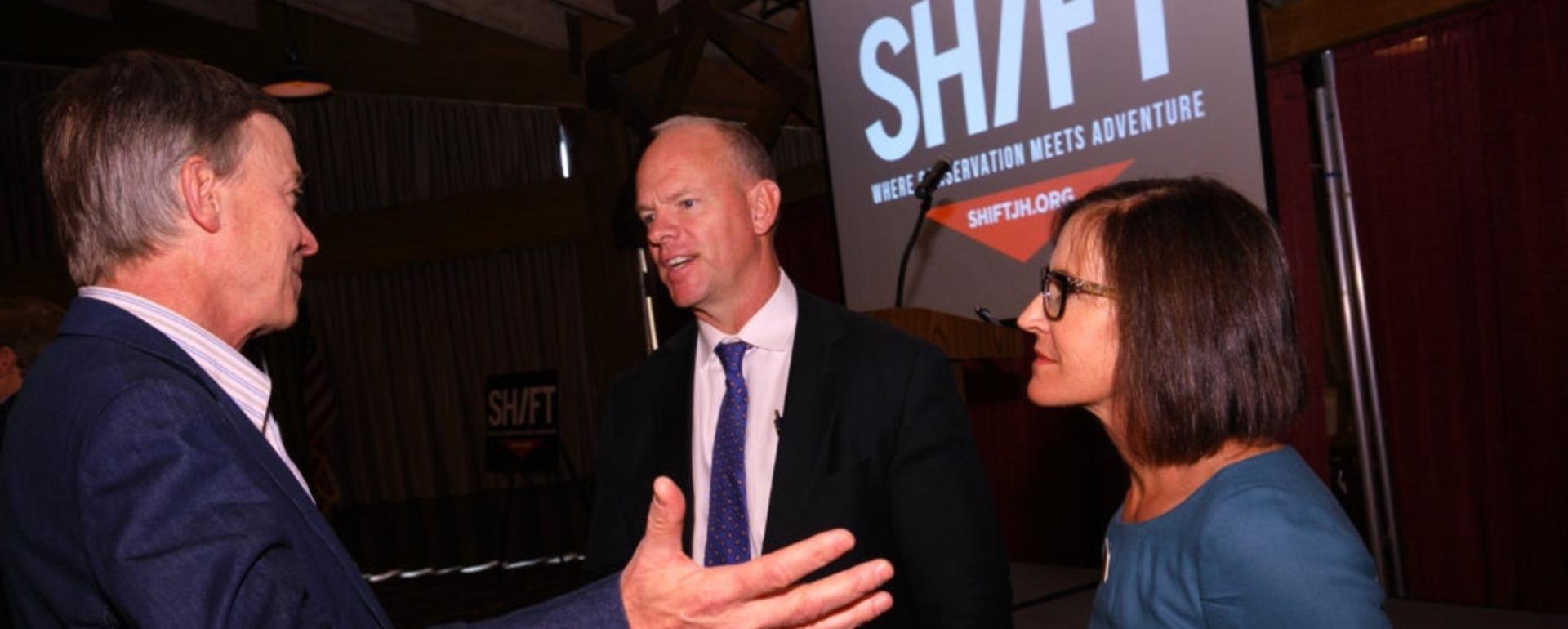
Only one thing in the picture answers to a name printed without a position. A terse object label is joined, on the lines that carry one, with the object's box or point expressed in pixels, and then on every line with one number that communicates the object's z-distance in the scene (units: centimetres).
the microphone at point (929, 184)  379
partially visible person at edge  328
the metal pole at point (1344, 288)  508
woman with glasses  135
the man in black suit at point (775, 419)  209
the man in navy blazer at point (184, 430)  106
